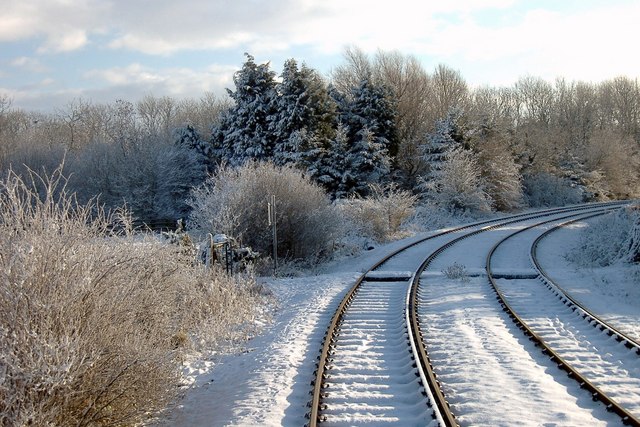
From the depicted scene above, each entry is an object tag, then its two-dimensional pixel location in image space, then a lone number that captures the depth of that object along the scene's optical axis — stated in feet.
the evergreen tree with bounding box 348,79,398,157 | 148.05
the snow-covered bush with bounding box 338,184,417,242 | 94.73
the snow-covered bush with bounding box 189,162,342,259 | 71.05
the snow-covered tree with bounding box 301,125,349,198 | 126.31
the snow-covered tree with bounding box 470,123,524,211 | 144.97
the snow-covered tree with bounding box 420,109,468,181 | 139.64
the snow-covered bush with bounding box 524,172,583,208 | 169.89
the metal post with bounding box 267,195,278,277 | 59.70
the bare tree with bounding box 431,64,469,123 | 191.13
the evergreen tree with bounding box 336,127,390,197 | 130.39
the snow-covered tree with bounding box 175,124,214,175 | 153.48
